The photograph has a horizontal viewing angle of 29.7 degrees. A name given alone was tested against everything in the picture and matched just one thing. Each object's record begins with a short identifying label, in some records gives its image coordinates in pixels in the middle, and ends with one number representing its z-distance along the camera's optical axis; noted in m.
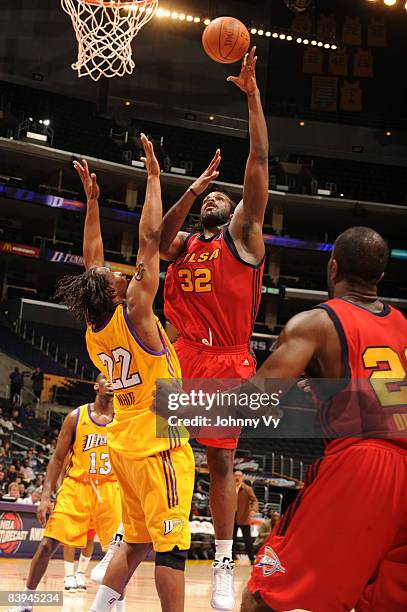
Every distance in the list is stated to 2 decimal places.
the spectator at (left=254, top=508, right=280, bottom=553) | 16.19
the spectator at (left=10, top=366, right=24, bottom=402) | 21.97
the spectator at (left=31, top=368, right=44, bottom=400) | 23.03
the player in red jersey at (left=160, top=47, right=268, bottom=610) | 5.49
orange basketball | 6.46
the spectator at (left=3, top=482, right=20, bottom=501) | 13.82
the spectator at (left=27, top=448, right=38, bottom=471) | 17.25
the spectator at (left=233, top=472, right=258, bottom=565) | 14.98
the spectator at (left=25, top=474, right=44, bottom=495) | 15.39
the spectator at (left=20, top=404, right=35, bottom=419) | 21.28
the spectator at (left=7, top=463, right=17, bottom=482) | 15.98
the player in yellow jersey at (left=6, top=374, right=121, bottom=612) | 8.23
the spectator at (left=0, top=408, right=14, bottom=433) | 19.77
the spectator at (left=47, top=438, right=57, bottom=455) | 18.95
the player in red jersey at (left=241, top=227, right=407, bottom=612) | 3.24
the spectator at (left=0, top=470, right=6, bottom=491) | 14.75
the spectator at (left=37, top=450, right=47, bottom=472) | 17.80
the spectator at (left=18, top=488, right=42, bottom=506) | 13.91
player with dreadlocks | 4.57
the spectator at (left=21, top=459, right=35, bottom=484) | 16.33
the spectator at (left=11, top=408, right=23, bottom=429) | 20.59
